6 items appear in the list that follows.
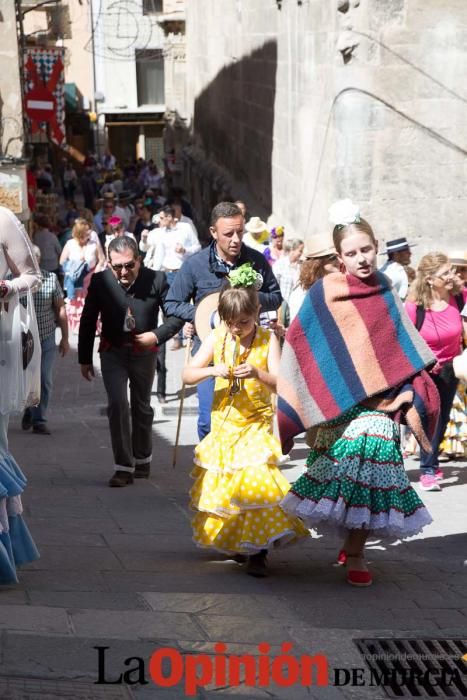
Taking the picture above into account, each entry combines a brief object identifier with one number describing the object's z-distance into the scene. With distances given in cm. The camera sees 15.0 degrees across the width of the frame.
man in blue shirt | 1042
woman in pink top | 1246
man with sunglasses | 1213
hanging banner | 3733
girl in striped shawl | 824
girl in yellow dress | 865
